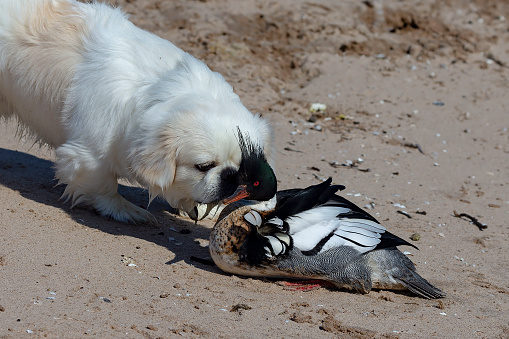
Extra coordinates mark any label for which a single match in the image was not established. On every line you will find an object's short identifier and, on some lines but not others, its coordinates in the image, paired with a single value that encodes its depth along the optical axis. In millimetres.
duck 9203
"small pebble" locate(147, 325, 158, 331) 7608
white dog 9656
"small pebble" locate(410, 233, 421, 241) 11937
